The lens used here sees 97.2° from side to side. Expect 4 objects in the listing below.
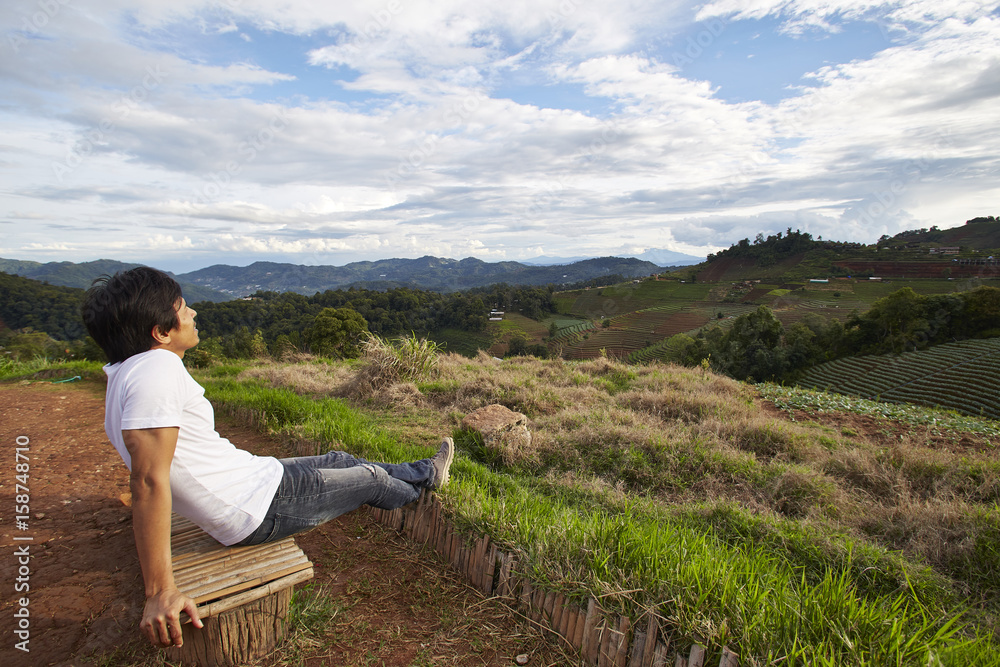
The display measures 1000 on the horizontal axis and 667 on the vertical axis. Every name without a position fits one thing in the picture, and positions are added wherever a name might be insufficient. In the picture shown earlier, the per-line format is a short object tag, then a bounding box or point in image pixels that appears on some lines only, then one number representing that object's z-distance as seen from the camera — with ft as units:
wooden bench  5.50
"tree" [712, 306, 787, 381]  99.50
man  4.79
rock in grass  14.60
